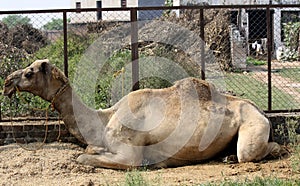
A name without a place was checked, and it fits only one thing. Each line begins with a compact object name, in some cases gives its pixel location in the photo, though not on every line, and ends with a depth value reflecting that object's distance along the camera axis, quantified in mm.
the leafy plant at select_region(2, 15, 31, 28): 21414
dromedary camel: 7930
